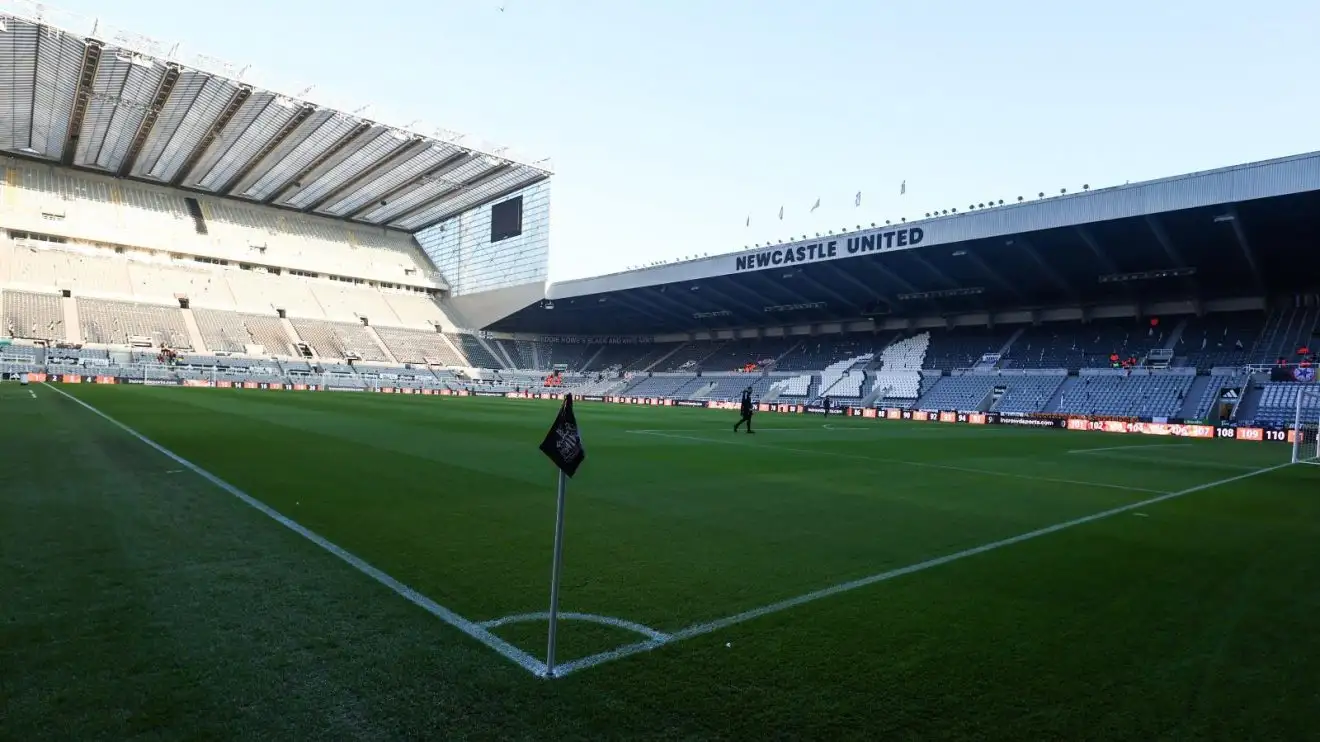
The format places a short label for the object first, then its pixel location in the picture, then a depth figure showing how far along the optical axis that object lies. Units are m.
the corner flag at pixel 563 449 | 3.93
